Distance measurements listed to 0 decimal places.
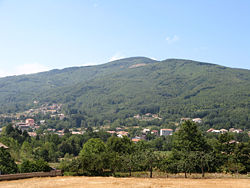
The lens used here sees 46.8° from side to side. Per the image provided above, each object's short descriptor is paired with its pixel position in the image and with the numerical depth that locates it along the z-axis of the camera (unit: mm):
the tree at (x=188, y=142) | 51588
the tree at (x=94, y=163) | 44016
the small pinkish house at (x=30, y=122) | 192375
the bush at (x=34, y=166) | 41719
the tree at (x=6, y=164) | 39975
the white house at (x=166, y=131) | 148375
